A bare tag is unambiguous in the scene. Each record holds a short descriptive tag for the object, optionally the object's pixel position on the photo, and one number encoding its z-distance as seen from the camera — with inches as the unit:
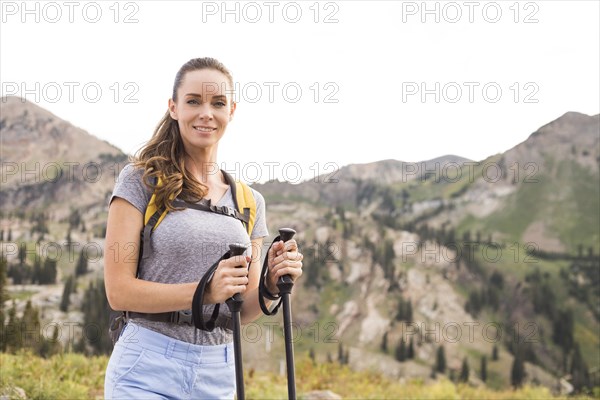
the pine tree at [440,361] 6131.9
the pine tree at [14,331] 1243.2
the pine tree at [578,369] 5570.9
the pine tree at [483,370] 6003.9
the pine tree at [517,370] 5890.8
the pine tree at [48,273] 6466.5
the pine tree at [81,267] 6988.2
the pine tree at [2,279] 1692.7
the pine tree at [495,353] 6296.3
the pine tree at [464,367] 5713.1
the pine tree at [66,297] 6146.7
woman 100.5
